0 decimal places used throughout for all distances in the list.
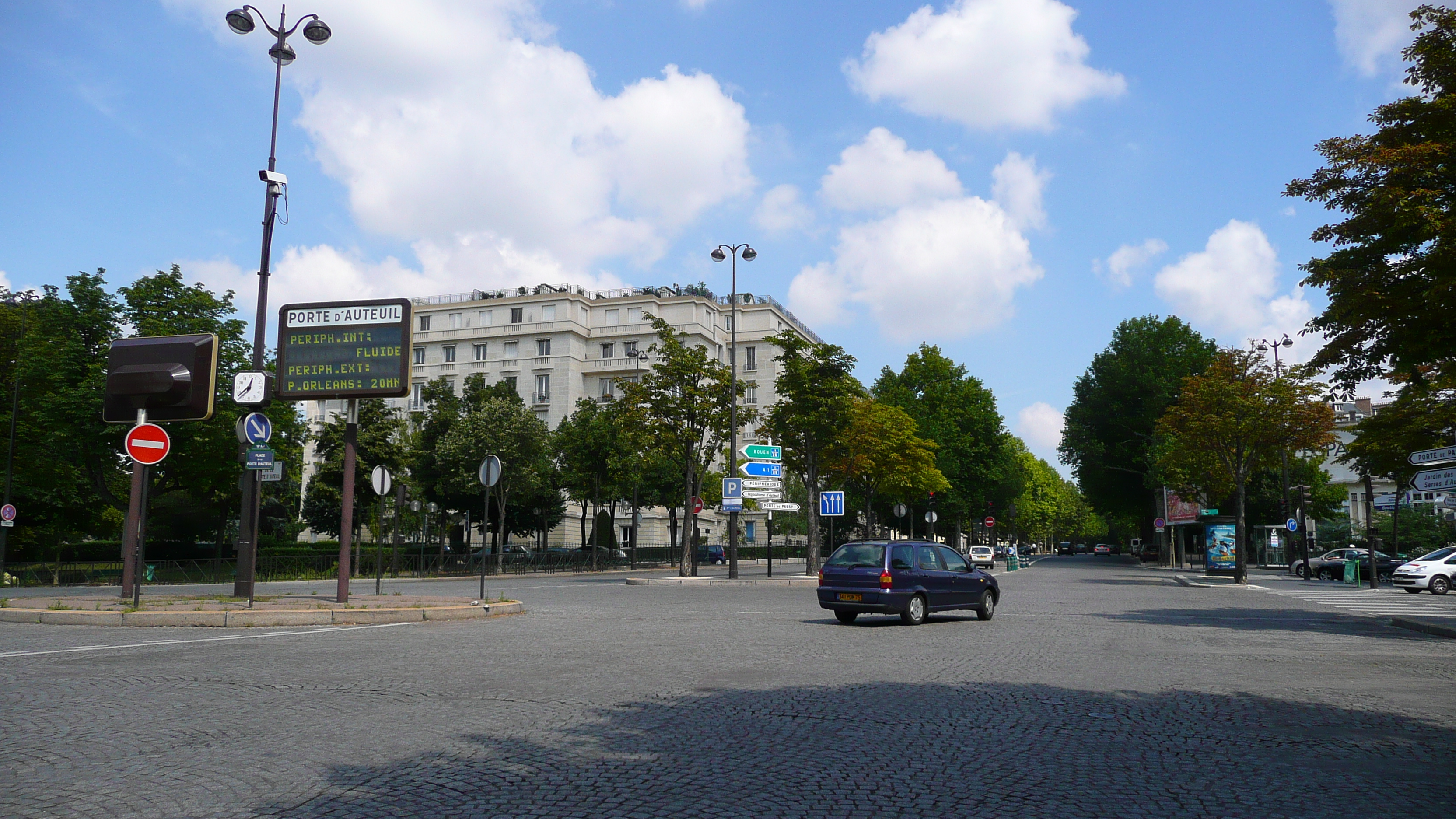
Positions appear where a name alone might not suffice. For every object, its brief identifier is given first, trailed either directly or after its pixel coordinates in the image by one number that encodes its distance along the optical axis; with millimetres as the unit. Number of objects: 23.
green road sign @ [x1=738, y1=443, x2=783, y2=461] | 34906
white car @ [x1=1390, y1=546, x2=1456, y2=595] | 31656
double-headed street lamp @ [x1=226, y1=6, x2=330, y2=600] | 18391
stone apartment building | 78312
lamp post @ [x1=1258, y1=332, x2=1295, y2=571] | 43906
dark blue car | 16594
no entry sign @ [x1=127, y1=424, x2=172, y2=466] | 15641
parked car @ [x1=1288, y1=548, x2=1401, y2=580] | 42156
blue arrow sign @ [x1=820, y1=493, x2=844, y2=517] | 36250
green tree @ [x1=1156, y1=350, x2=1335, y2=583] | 35000
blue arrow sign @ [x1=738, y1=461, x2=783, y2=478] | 34844
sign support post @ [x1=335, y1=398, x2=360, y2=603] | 17047
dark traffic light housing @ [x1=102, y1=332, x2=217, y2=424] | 17516
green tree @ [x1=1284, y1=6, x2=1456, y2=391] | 15344
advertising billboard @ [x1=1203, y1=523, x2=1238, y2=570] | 42594
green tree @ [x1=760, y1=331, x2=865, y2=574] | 36812
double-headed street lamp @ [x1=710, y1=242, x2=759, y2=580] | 35281
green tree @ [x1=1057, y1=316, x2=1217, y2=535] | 57656
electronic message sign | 17375
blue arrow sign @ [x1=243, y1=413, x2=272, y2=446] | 17812
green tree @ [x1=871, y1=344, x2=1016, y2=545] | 66125
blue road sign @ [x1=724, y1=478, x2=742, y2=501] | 34375
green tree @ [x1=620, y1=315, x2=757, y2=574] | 36750
